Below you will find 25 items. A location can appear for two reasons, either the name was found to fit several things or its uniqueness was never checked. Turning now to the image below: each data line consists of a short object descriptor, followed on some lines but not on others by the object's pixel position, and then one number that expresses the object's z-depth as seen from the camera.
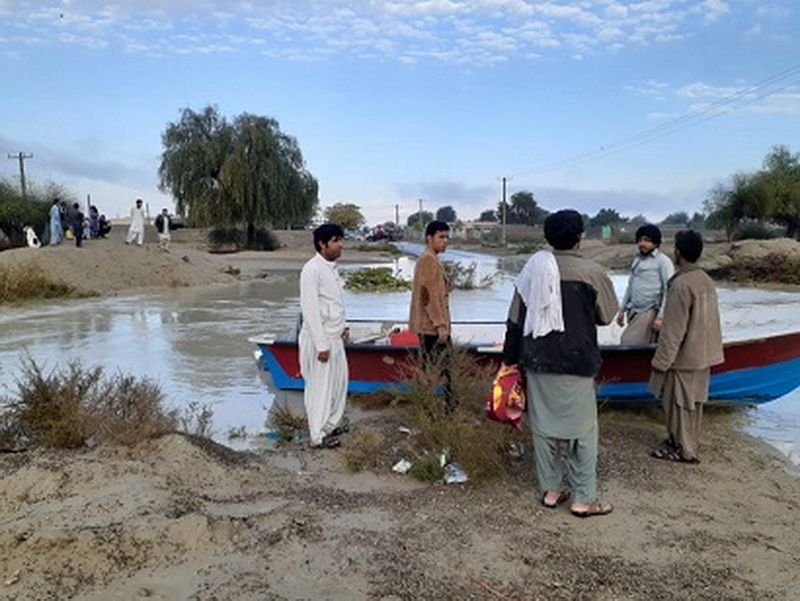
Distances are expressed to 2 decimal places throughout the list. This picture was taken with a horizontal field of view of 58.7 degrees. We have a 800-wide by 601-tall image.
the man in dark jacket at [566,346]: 4.12
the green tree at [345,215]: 89.62
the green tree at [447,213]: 135.20
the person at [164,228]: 27.97
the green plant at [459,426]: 4.77
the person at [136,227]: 26.66
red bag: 4.41
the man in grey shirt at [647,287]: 6.51
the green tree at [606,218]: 111.14
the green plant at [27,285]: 18.84
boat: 6.61
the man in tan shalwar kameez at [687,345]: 5.12
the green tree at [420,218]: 116.69
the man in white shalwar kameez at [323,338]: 5.39
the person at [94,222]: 30.98
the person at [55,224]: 24.31
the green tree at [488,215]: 140.05
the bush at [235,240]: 43.09
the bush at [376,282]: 22.91
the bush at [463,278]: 23.35
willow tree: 40.22
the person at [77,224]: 24.23
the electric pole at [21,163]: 47.49
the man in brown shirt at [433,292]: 5.76
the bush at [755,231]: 42.19
